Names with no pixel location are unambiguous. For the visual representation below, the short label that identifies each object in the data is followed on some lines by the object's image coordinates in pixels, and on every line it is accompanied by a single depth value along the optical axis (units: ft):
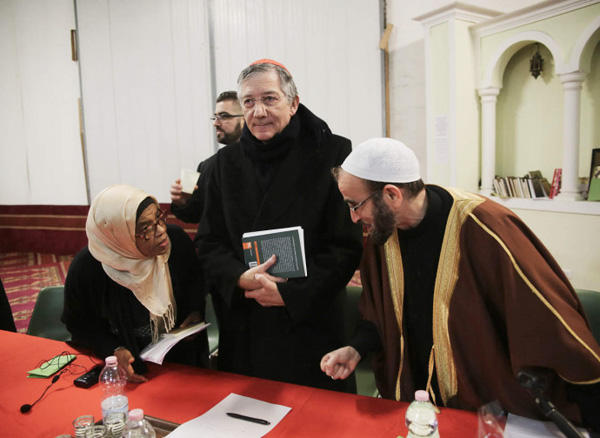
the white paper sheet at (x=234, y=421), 4.70
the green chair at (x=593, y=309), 6.47
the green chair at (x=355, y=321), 8.13
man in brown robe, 4.59
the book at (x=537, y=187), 14.26
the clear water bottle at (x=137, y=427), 4.29
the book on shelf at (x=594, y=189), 12.71
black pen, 4.86
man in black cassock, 6.08
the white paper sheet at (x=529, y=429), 4.32
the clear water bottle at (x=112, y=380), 5.41
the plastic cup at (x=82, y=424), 4.77
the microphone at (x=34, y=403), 5.45
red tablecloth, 4.72
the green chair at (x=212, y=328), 9.85
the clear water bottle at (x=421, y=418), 4.15
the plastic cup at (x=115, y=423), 4.78
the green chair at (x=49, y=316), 9.22
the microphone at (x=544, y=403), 3.71
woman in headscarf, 6.33
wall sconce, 14.24
